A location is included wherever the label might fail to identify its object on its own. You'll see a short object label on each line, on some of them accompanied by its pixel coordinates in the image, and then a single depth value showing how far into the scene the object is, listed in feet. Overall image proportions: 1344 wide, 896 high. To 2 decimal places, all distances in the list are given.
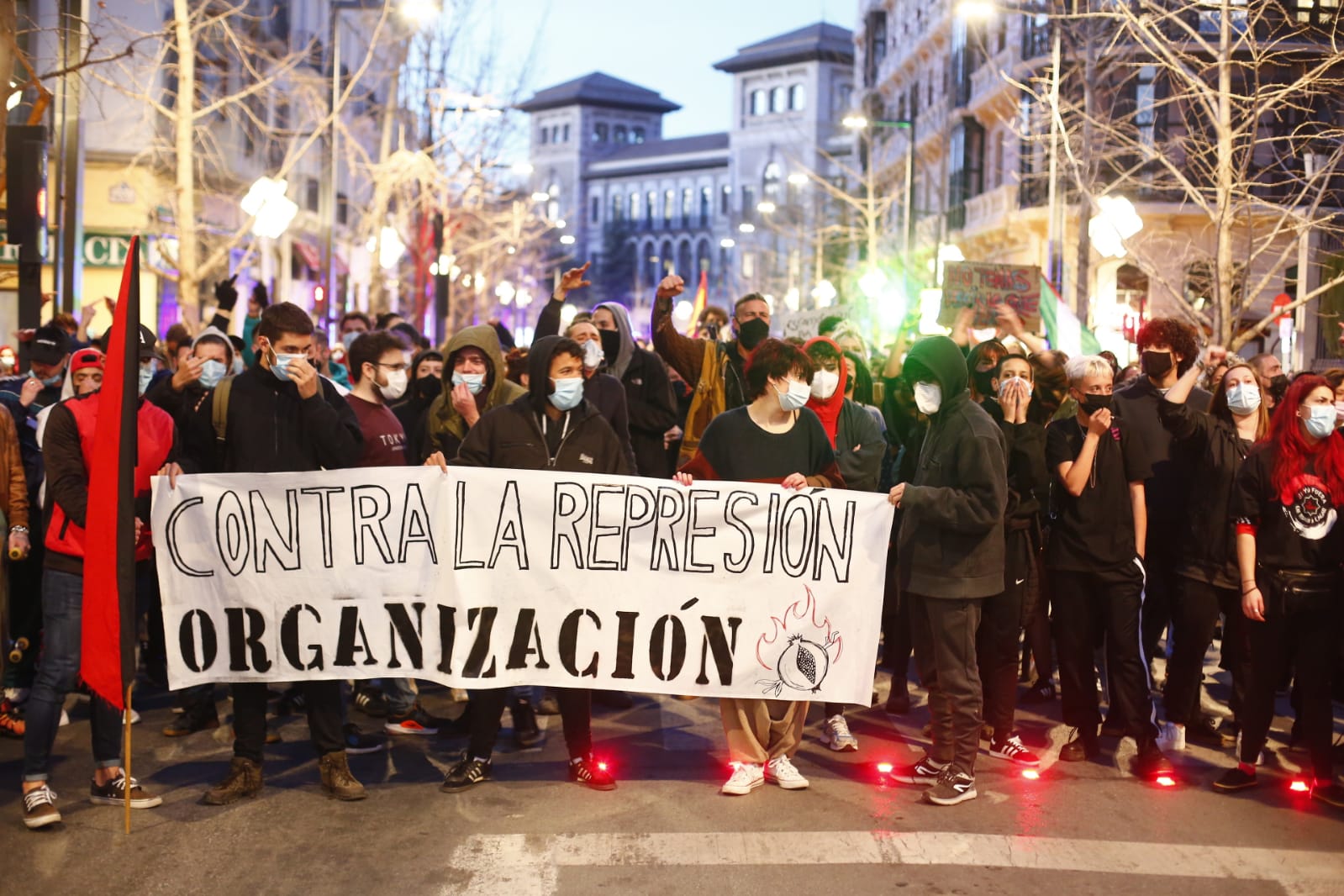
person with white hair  23.50
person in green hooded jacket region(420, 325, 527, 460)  26.30
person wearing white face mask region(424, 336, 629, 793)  22.62
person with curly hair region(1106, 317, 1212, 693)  24.75
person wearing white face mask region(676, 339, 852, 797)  22.53
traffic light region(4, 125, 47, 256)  41.16
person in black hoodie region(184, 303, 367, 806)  21.79
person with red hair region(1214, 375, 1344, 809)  22.21
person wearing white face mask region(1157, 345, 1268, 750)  23.89
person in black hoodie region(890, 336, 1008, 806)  21.93
